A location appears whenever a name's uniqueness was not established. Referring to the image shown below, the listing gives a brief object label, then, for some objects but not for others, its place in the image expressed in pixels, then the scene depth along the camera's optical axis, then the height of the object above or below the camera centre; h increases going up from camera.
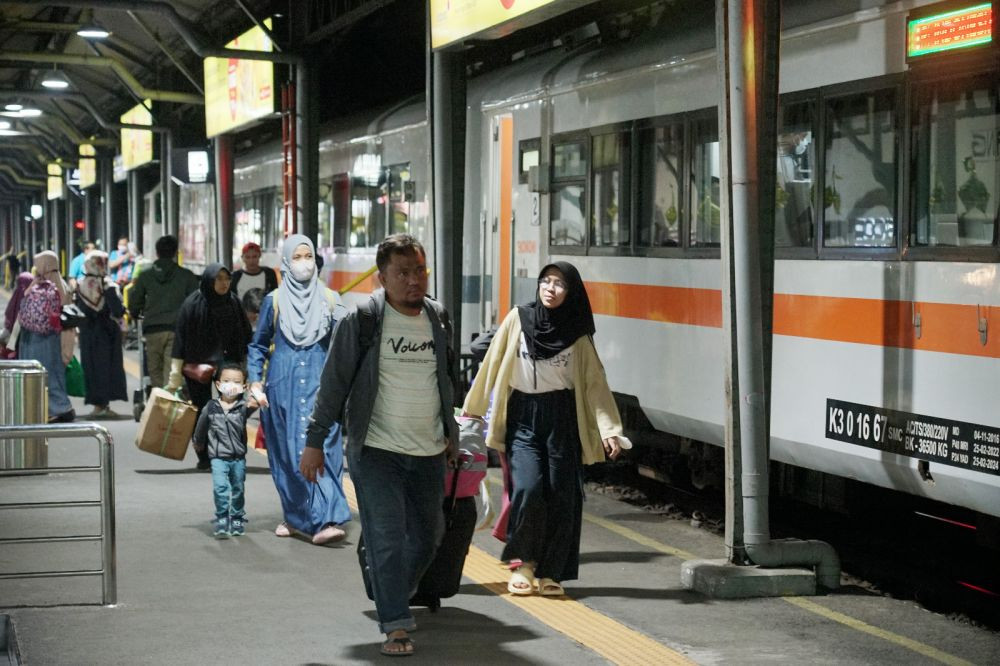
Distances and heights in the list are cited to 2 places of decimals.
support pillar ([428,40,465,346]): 12.45 +0.76
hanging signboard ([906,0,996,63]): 7.02 +1.08
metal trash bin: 10.98 -0.85
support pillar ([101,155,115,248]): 44.31 +2.16
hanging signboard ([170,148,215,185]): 27.11 +1.80
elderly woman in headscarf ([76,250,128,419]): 15.76 -0.64
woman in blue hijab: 9.09 -0.59
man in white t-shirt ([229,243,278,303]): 13.80 -0.04
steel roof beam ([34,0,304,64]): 17.22 +2.72
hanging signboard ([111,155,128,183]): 40.34 +2.61
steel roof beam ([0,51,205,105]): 27.39 +3.83
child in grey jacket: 9.02 -1.09
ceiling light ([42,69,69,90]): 31.12 +3.74
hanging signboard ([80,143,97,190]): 46.91 +3.14
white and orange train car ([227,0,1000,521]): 7.22 +0.24
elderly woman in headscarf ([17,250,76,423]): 14.04 -0.38
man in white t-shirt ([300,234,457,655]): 6.35 -0.59
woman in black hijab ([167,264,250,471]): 11.69 -0.40
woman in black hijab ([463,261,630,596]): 7.51 -0.73
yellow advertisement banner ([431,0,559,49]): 10.45 +1.77
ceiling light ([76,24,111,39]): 22.60 +3.43
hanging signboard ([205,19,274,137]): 19.27 +2.45
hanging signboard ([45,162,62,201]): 57.81 +3.41
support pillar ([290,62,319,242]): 17.50 +1.26
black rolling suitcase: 6.98 -1.28
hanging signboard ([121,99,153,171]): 33.31 +2.91
